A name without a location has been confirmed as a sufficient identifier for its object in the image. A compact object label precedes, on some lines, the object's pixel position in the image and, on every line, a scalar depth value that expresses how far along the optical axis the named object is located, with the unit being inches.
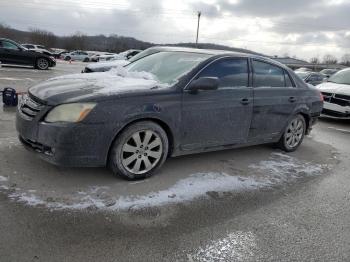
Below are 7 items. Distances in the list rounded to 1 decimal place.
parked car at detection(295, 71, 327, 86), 687.9
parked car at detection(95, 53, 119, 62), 1304.5
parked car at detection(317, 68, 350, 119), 375.2
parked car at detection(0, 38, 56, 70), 725.9
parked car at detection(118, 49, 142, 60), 870.3
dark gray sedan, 149.9
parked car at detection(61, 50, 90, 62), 1864.7
